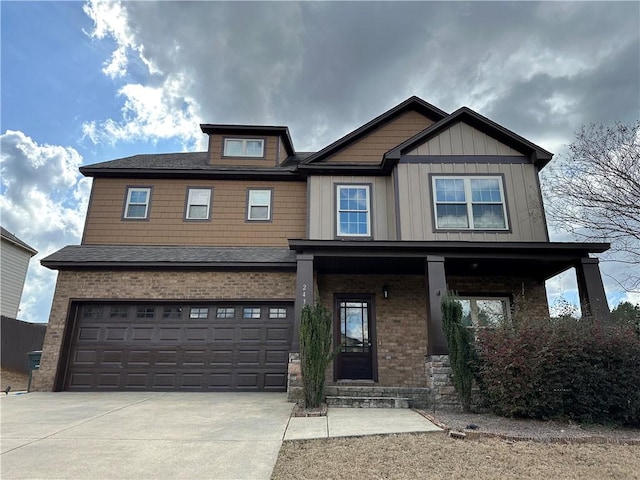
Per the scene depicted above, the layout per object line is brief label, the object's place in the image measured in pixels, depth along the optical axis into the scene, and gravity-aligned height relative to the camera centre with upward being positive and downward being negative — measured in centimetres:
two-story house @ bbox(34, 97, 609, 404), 933 +208
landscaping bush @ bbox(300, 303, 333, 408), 656 -1
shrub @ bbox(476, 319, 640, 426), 549 -29
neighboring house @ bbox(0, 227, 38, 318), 1753 +373
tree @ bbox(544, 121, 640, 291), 859 +368
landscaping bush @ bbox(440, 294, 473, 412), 639 +6
